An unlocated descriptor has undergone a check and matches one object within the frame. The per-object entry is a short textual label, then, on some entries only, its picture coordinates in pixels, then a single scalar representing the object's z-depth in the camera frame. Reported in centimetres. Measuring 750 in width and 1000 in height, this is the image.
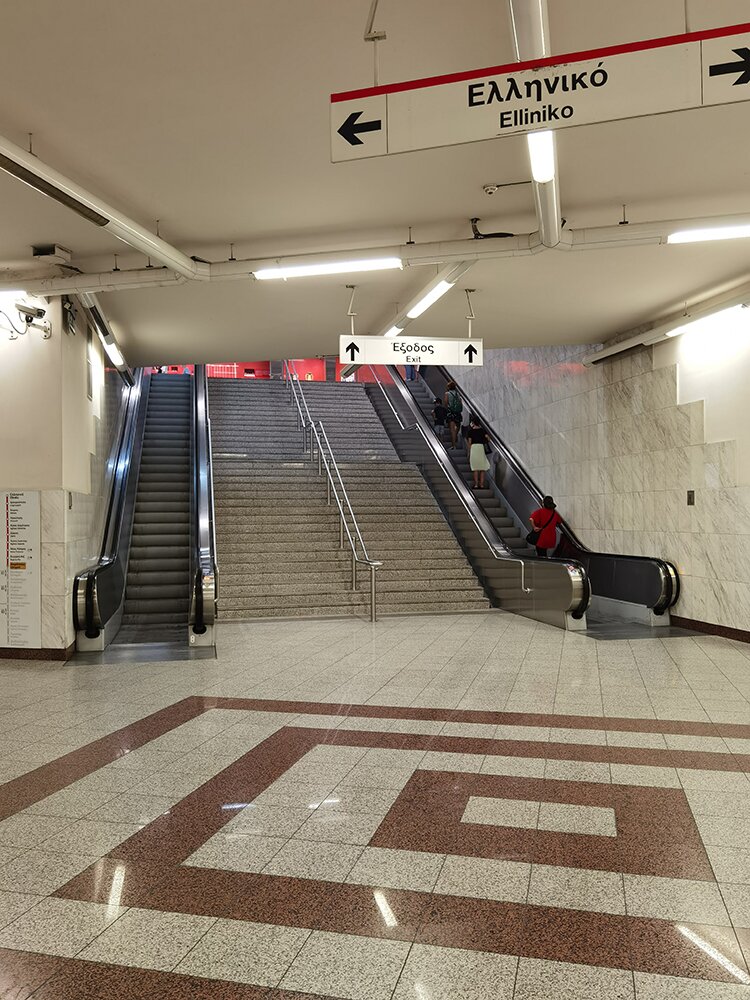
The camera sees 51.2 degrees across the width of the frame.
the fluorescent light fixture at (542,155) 441
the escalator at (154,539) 841
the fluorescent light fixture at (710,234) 623
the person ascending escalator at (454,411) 1614
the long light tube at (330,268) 686
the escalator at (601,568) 972
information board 781
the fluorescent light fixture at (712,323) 859
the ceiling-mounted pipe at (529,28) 313
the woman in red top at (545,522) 1154
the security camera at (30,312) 732
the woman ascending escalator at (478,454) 1436
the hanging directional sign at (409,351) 871
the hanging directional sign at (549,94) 290
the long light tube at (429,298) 756
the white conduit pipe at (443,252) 623
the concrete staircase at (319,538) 1089
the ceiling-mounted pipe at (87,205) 466
